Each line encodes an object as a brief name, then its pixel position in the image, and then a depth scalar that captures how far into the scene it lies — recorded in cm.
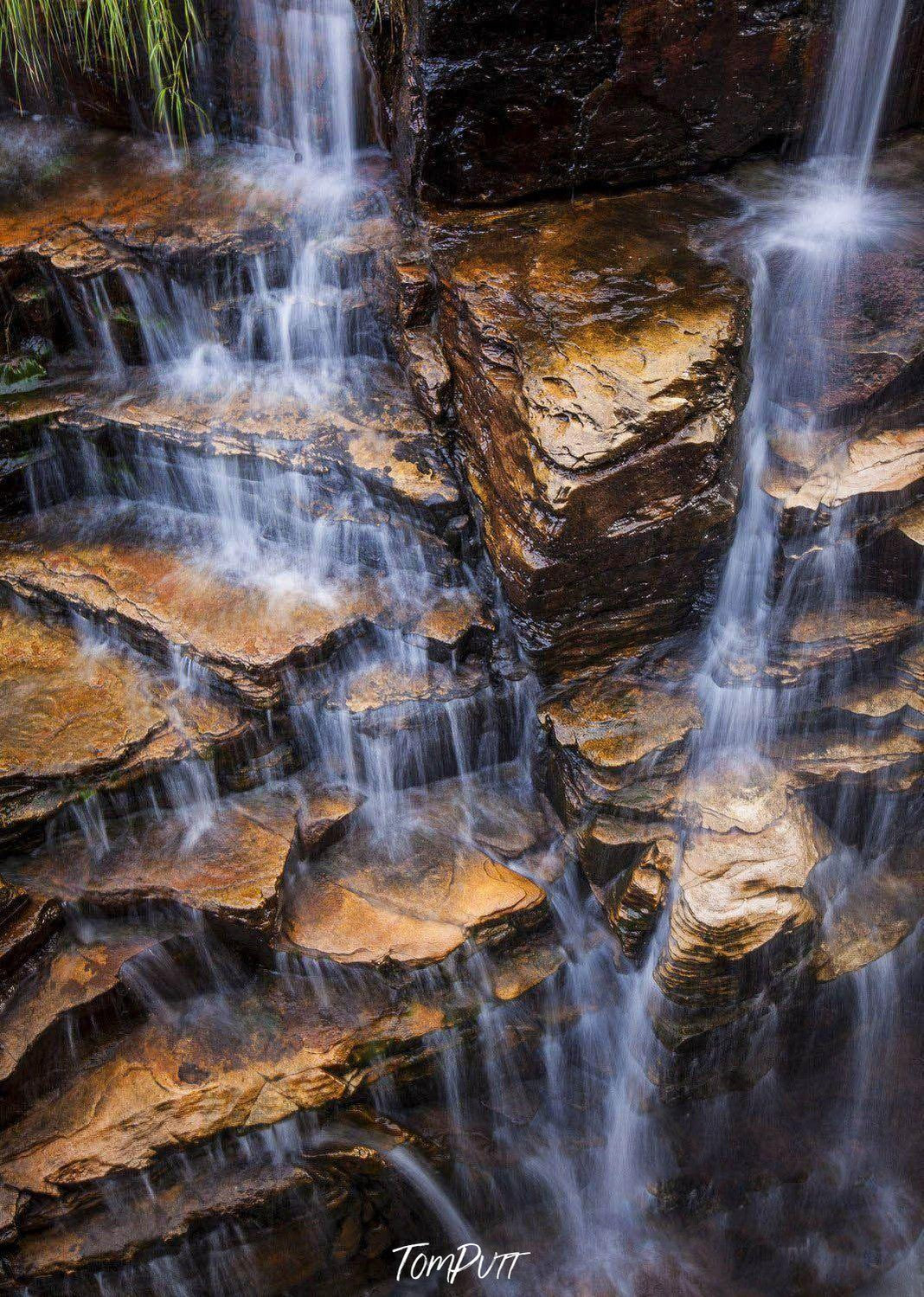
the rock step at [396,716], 458
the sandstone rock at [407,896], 419
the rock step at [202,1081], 377
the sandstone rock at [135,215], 546
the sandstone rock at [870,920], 435
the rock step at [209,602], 452
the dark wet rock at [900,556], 420
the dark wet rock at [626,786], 412
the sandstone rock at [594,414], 383
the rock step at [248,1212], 375
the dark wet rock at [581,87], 440
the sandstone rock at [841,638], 424
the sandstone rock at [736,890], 385
